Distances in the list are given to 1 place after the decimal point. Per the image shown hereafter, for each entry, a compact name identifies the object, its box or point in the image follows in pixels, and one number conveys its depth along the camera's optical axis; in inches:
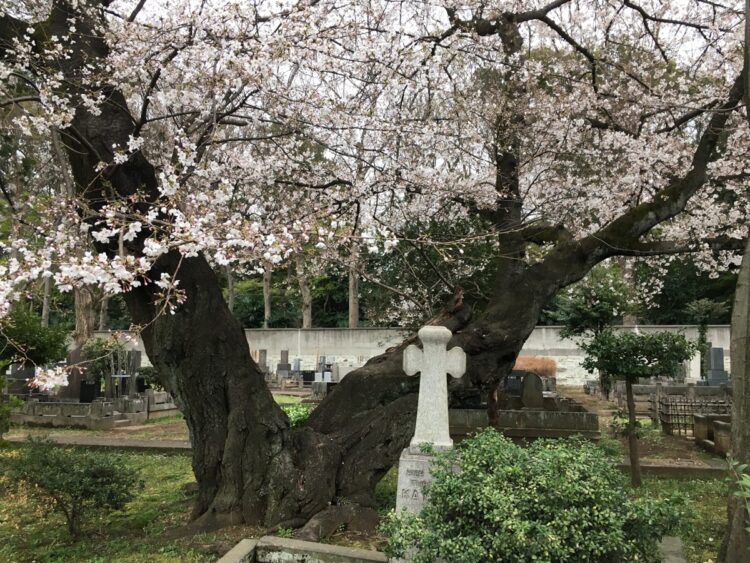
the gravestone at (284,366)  964.1
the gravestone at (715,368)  687.1
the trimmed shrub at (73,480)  223.9
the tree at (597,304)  629.9
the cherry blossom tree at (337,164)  226.2
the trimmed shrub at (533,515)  127.6
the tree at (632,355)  331.6
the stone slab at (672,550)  175.9
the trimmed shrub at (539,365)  962.7
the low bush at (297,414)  319.1
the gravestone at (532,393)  486.0
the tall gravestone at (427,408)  179.3
